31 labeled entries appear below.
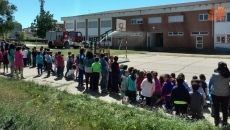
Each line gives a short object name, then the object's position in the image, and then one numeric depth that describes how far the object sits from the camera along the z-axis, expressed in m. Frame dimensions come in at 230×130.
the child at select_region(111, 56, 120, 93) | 7.74
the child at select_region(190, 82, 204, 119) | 5.37
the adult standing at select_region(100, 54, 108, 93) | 7.97
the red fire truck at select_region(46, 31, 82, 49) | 27.90
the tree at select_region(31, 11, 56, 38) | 43.02
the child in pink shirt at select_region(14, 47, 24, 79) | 9.46
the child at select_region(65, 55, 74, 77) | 9.99
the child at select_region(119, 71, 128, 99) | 7.01
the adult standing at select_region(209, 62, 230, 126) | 4.82
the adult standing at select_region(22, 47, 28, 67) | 12.23
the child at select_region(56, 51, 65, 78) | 9.94
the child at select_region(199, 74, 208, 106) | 6.21
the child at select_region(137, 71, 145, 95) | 7.03
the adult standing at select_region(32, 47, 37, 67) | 12.13
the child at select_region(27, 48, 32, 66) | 12.87
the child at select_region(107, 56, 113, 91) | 7.91
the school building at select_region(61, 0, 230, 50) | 27.03
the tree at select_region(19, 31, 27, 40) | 48.75
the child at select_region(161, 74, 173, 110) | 6.23
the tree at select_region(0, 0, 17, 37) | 40.31
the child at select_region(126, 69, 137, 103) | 6.72
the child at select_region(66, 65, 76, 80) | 9.79
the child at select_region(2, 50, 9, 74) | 10.92
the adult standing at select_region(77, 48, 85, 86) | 8.60
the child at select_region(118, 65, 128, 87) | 7.79
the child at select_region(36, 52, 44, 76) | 10.15
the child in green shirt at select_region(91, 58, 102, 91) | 7.82
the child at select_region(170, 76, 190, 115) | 5.37
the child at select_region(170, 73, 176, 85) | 6.34
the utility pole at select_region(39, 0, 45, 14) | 57.24
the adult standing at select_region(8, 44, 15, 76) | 10.04
